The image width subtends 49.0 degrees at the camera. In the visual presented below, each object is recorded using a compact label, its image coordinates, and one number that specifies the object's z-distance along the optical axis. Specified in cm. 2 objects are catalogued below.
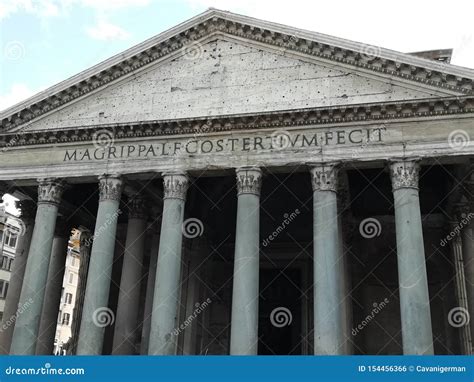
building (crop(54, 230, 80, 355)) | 4074
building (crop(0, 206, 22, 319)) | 3262
